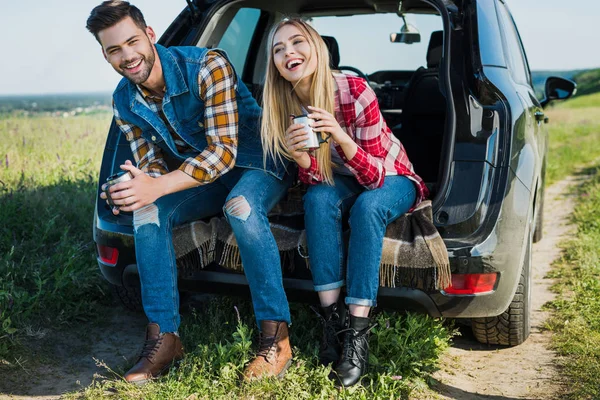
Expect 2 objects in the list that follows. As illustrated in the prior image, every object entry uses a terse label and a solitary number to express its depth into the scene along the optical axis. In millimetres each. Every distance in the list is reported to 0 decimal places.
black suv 2604
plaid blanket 2553
